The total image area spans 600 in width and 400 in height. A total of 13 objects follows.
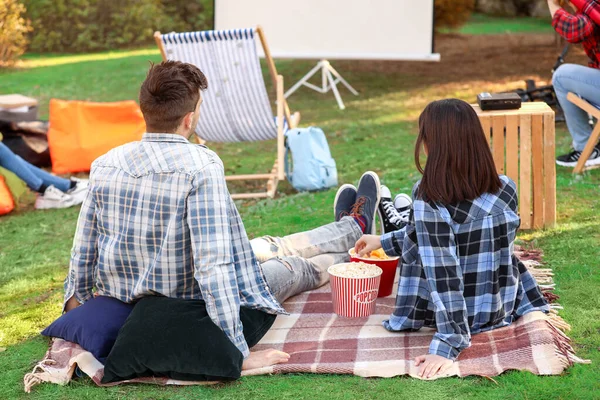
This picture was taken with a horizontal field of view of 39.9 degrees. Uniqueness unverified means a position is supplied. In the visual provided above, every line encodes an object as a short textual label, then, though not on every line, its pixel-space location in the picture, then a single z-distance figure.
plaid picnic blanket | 2.83
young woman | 2.86
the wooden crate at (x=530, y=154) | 4.21
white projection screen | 8.95
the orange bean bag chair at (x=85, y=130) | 6.41
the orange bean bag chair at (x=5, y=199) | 5.34
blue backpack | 5.42
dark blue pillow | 2.92
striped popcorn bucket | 3.29
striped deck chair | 5.41
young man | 2.71
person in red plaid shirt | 5.22
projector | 4.27
